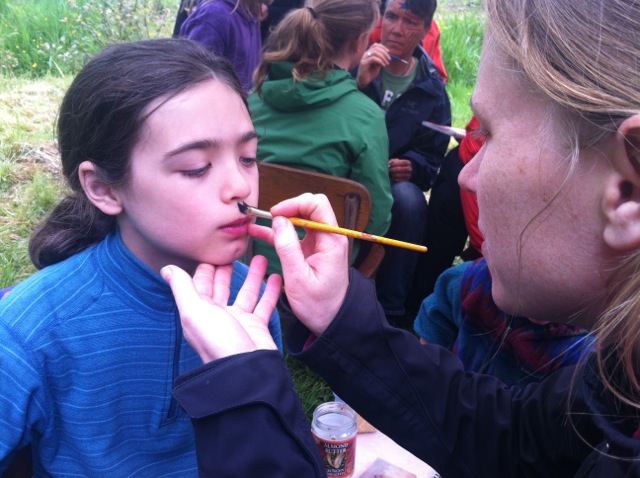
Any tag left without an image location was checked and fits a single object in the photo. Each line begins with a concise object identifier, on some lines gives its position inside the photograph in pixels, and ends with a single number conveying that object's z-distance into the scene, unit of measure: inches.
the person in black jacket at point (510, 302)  33.7
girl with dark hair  48.7
